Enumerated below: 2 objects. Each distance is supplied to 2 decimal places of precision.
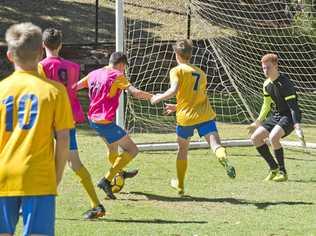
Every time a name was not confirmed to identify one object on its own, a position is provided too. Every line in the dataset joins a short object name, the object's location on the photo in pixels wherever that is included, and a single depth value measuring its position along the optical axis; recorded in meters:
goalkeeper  17.22
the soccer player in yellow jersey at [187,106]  15.35
